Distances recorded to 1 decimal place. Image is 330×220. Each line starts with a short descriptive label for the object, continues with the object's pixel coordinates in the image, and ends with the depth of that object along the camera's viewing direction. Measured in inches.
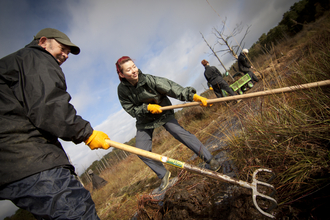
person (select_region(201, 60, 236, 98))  211.6
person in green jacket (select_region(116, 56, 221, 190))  89.5
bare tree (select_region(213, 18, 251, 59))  346.7
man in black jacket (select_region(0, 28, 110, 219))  39.3
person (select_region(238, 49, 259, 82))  249.4
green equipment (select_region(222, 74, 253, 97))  250.7
